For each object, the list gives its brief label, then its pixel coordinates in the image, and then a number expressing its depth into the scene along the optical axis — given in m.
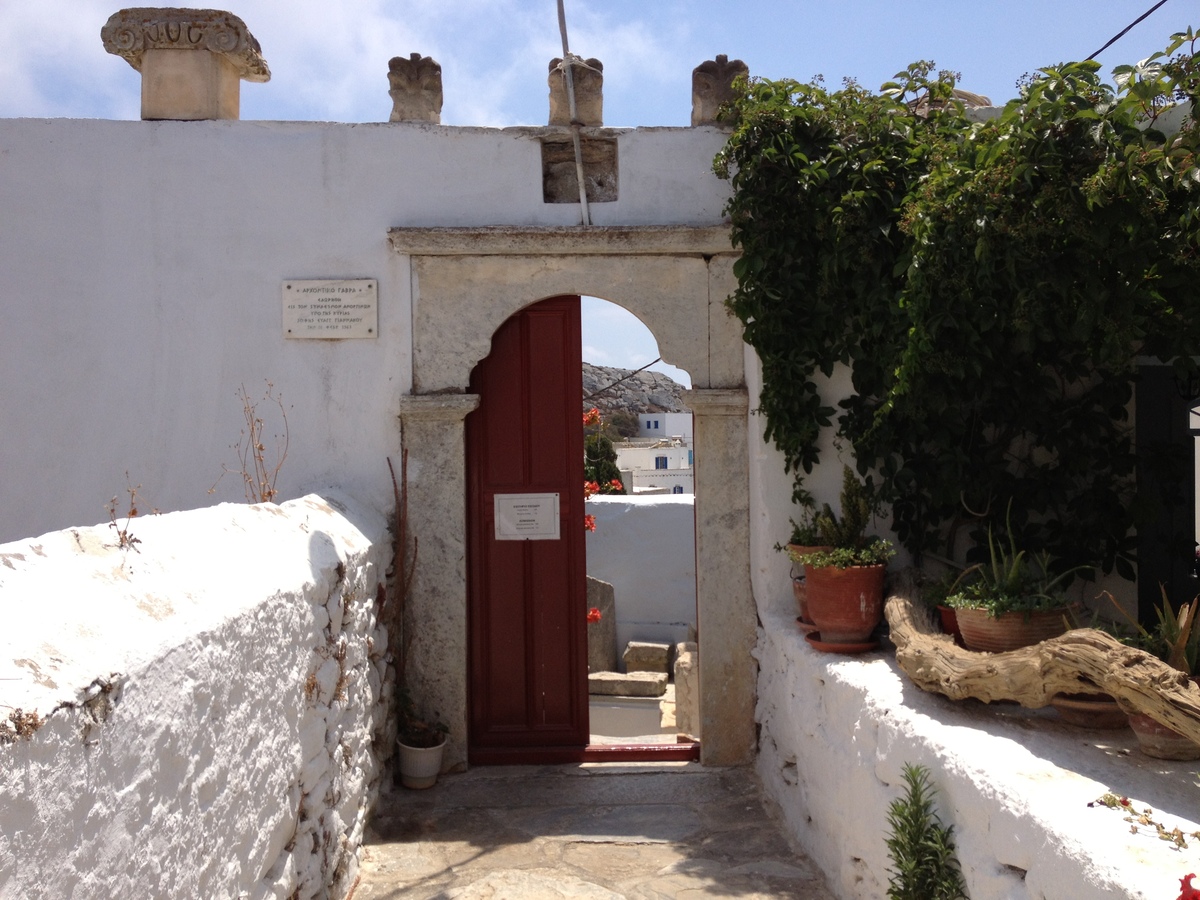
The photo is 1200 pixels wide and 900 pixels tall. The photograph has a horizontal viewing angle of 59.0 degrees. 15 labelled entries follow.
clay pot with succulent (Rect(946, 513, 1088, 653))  3.25
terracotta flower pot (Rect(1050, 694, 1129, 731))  2.84
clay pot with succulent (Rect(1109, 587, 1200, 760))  2.59
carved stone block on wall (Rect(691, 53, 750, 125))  5.22
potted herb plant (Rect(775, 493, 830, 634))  4.49
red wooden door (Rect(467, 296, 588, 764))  5.38
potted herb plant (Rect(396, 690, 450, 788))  4.91
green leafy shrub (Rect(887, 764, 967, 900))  2.75
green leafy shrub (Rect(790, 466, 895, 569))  4.16
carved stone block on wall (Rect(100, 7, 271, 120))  5.04
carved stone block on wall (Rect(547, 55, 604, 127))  5.25
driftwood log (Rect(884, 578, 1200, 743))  2.46
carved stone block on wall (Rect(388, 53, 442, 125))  5.26
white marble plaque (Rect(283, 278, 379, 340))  5.10
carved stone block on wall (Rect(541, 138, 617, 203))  5.31
